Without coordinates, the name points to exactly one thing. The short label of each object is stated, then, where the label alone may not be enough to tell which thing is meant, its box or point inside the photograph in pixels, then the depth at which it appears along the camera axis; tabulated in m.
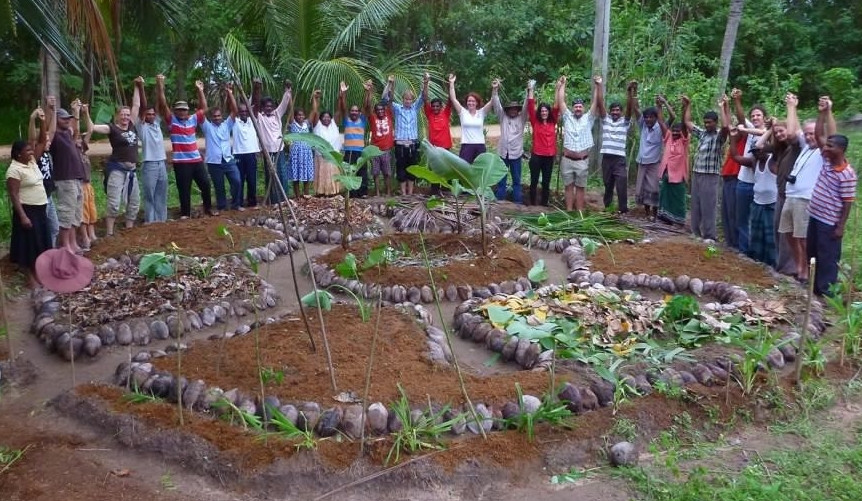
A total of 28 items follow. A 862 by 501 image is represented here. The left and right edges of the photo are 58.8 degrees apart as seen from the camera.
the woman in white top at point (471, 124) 10.39
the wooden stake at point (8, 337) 5.06
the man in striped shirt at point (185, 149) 9.02
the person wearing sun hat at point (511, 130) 10.16
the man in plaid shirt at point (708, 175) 8.45
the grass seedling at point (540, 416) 4.30
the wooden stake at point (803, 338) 4.67
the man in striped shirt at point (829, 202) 6.46
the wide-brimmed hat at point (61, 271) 4.67
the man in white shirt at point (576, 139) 9.81
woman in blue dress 10.47
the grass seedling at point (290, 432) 4.05
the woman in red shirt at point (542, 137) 9.95
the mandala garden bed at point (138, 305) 5.83
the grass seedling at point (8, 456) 3.97
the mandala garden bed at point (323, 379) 4.41
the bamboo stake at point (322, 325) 4.28
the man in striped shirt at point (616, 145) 9.66
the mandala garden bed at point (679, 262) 7.11
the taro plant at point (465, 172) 5.91
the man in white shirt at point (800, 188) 6.87
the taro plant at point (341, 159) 5.31
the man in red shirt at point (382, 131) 10.49
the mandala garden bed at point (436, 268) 6.93
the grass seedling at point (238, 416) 4.35
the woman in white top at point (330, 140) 10.31
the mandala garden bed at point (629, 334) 4.94
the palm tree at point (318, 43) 11.26
